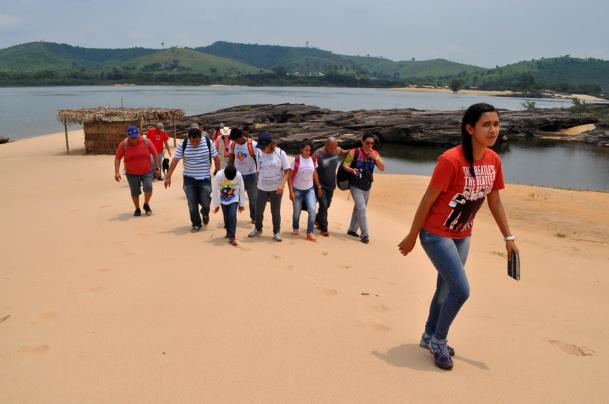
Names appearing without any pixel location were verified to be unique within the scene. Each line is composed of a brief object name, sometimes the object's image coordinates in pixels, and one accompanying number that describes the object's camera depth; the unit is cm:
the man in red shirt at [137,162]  832
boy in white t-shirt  682
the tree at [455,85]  14600
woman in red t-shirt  312
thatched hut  2120
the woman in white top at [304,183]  745
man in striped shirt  741
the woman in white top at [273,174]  714
